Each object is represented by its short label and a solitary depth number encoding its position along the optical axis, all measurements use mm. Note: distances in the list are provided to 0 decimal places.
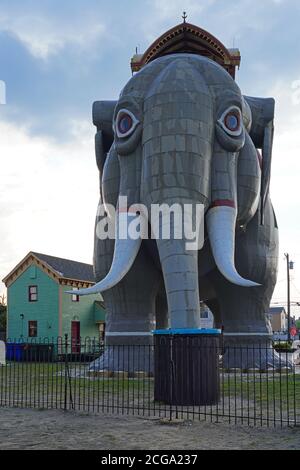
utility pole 51325
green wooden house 36750
